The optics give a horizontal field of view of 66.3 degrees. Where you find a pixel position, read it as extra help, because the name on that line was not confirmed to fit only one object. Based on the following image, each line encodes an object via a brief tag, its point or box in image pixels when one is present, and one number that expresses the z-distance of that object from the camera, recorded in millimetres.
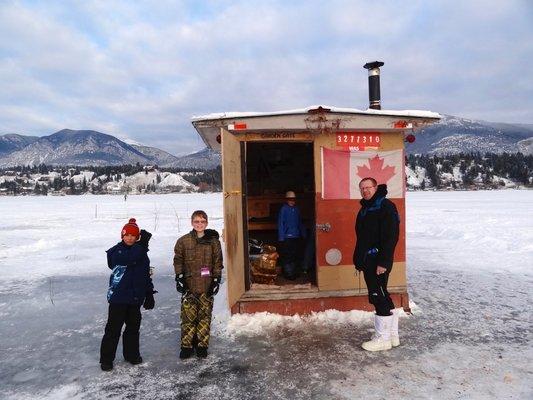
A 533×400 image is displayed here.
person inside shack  7250
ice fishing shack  5445
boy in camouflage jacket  4406
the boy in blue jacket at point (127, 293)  4113
